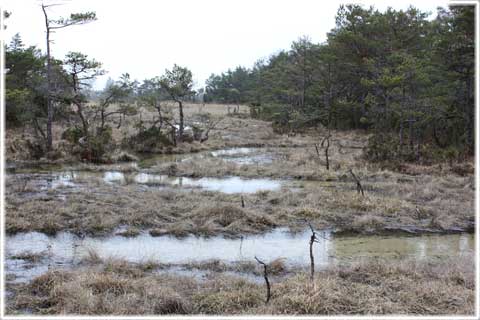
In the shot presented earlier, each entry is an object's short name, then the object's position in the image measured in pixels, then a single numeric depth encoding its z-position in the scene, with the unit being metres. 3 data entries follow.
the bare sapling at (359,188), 13.39
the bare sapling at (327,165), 18.67
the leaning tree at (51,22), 21.64
